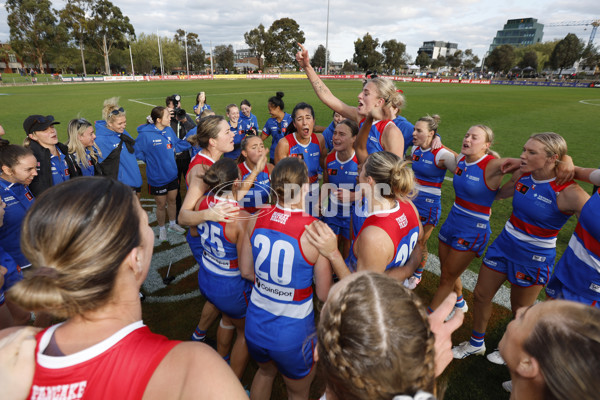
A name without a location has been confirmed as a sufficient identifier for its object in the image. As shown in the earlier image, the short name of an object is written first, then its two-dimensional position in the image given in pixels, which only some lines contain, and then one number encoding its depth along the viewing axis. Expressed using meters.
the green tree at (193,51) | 95.62
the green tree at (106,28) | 65.75
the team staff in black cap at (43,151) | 4.36
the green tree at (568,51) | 70.56
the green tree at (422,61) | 109.38
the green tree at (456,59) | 105.94
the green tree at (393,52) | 94.12
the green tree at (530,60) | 81.06
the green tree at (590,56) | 70.87
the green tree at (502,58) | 75.81
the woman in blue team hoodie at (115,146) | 5.66
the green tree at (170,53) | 82.50
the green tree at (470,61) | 109.81
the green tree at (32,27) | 60.03
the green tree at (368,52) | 88.38
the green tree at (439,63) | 111.94
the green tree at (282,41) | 89.12
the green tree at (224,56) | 105.94
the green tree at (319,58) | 109.25
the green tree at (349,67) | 102.22
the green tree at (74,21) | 62.94
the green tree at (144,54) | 81.06
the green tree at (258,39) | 89.12
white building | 160.50
